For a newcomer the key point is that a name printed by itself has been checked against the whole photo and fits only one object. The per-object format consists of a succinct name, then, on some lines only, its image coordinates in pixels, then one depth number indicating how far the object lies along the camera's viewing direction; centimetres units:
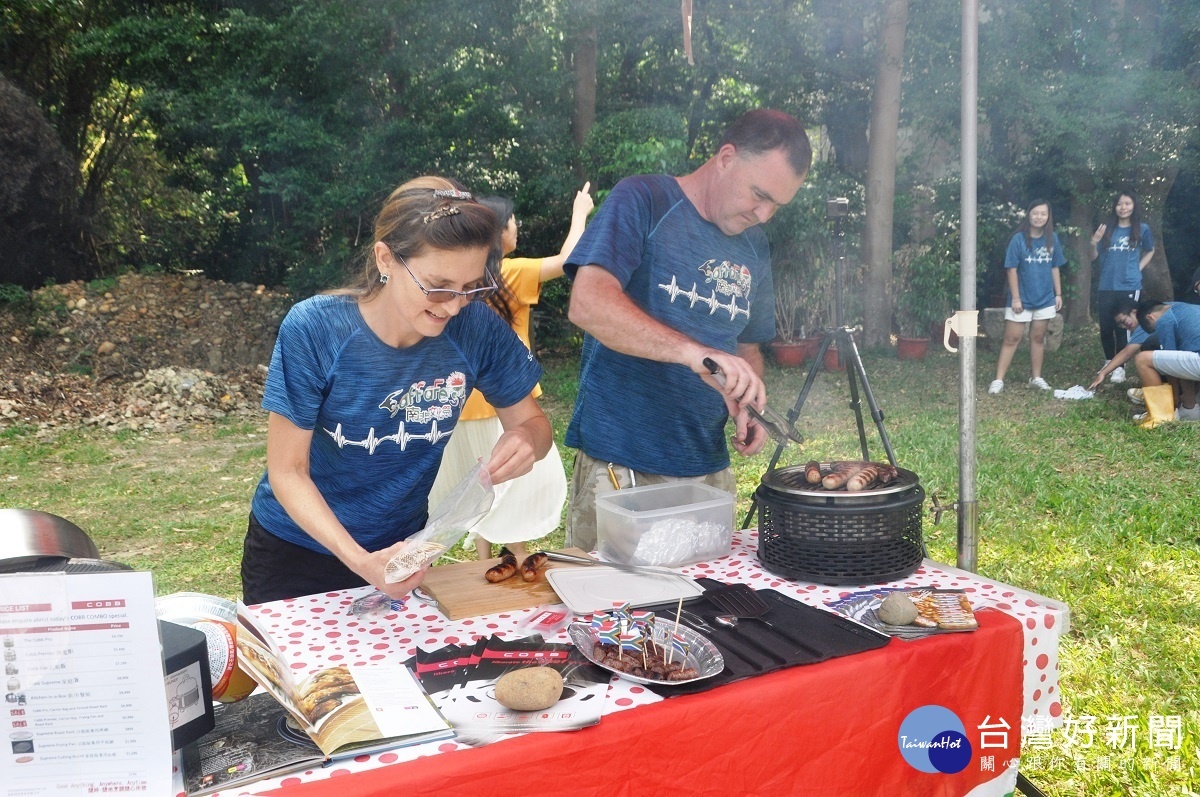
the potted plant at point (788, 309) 1002
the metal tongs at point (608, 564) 198
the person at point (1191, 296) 1002
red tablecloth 128
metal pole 223
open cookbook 126
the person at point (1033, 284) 812
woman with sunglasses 186
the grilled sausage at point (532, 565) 193
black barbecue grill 189
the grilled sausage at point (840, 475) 194
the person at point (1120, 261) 830
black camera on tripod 279
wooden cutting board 181
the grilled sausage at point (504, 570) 193
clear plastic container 204
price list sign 111
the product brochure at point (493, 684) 133
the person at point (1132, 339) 744
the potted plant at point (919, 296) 985
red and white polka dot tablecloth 165
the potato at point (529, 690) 135
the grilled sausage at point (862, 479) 192
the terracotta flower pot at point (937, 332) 1027
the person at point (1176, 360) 676
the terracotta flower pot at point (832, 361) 928
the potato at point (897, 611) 167
